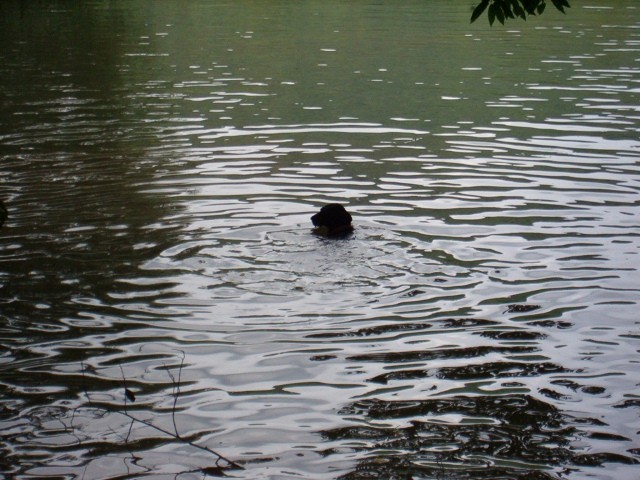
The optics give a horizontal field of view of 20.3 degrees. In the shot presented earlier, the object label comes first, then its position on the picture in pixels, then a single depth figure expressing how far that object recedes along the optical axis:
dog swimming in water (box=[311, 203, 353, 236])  20.43
